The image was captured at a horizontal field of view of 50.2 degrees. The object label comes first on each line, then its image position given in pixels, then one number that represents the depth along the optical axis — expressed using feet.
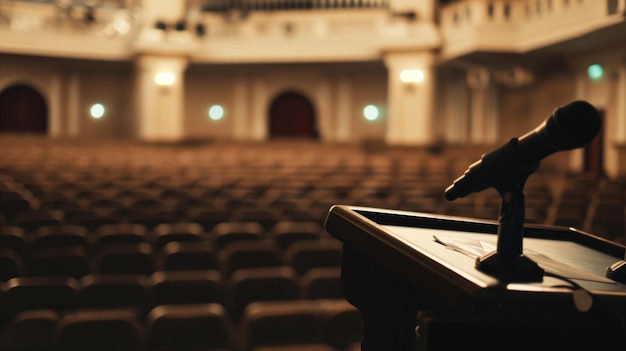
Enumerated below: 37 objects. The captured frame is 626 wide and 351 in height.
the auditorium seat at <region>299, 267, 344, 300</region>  13.56
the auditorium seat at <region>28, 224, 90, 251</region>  17.11
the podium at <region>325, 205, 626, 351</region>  2.72
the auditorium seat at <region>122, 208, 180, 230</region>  22.06
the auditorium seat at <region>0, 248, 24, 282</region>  14.39
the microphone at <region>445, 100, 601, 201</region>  2.82
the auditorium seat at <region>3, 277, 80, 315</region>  12.29
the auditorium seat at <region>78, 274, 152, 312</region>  12.67
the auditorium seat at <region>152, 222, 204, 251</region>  18.22
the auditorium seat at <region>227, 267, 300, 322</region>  13.46
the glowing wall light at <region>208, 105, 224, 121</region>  70.79
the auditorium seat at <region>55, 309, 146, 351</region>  9.86
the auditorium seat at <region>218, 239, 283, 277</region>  15.78
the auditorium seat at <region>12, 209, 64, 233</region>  20.12
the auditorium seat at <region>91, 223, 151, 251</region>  17.65
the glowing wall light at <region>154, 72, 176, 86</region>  58.76
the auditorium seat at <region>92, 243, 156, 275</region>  15.33
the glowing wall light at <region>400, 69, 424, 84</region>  55.31
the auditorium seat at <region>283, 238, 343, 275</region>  16.30
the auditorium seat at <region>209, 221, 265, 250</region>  18.51
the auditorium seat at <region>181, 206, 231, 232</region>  22.34
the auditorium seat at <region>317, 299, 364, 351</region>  11.14
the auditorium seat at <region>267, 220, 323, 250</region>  18.86
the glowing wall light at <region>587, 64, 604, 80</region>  46.34
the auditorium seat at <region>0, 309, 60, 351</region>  10.18
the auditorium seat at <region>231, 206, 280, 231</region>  22.49
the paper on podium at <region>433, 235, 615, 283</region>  3.49
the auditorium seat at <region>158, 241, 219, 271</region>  15.57
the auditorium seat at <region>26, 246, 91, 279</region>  14.97
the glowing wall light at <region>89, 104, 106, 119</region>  69.72
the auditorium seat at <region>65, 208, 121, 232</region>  20.70
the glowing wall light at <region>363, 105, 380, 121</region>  69.72
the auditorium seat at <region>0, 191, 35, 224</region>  24.35
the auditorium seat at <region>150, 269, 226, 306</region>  12.91
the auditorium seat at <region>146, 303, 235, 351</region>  10.39
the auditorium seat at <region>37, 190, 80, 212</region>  24.55
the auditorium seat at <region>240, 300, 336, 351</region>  10.80
